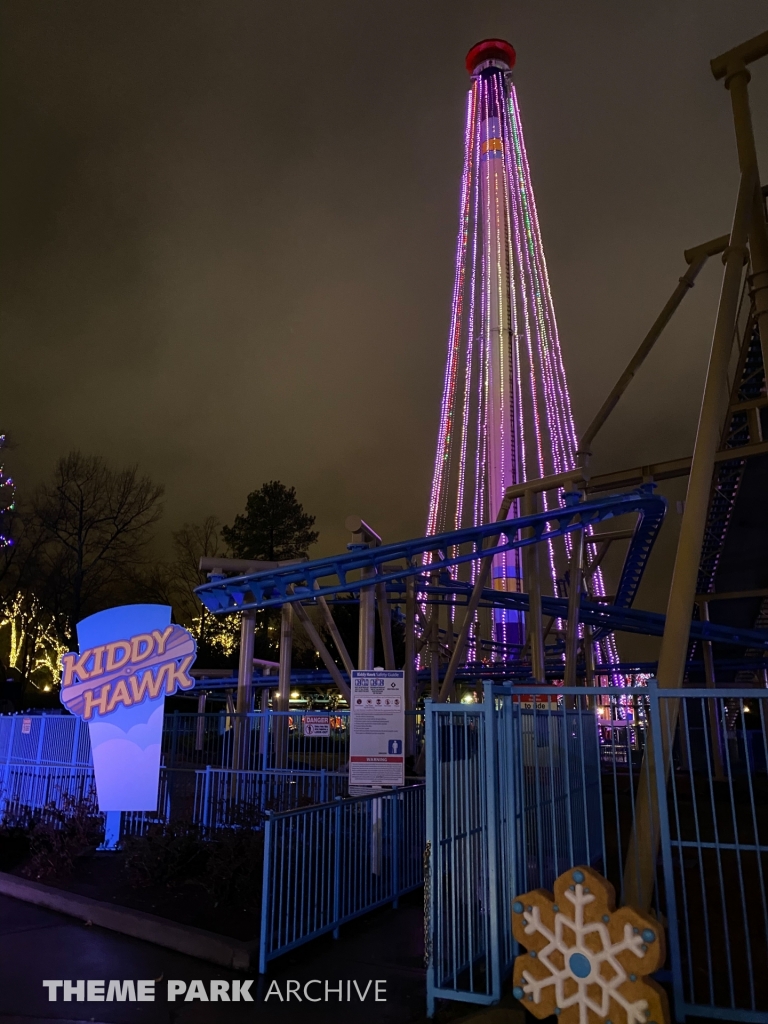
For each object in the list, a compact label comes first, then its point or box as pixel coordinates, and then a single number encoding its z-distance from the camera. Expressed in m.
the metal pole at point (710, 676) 18.39
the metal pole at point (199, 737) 15.95
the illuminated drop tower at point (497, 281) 36.72
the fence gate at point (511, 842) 5.41
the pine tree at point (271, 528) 51.69
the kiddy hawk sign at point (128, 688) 10.92
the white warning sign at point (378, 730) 8.77
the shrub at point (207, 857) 8.10
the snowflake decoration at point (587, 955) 4.41
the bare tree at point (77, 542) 36.56
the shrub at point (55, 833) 9.70
